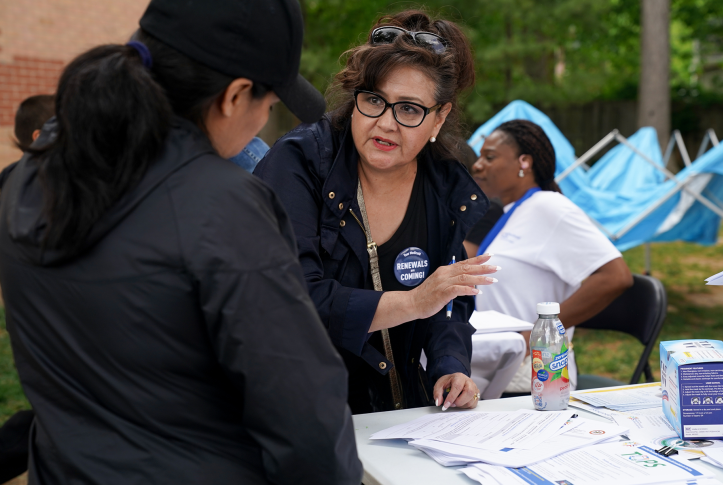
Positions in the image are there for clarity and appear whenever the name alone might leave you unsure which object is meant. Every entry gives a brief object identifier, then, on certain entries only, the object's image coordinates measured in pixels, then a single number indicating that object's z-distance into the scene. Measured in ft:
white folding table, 4.48
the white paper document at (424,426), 5.13
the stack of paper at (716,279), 5.20
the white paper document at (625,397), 5.84
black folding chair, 9.30
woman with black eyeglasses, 5.77
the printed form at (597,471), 4.28
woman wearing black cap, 2.94
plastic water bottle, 5.62
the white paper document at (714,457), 4.56
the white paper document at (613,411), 5.61
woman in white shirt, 9.66
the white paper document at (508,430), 4.85
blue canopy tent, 20.17
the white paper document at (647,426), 5.09
